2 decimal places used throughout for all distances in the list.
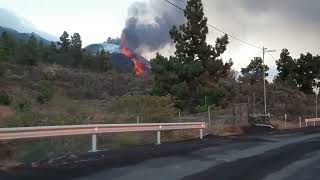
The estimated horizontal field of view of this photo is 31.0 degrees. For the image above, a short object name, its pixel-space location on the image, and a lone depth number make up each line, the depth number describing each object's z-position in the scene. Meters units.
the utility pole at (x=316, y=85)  105.97
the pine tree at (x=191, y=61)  52.34
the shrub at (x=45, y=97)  45.97
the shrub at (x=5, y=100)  46.78
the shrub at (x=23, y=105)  34.65
